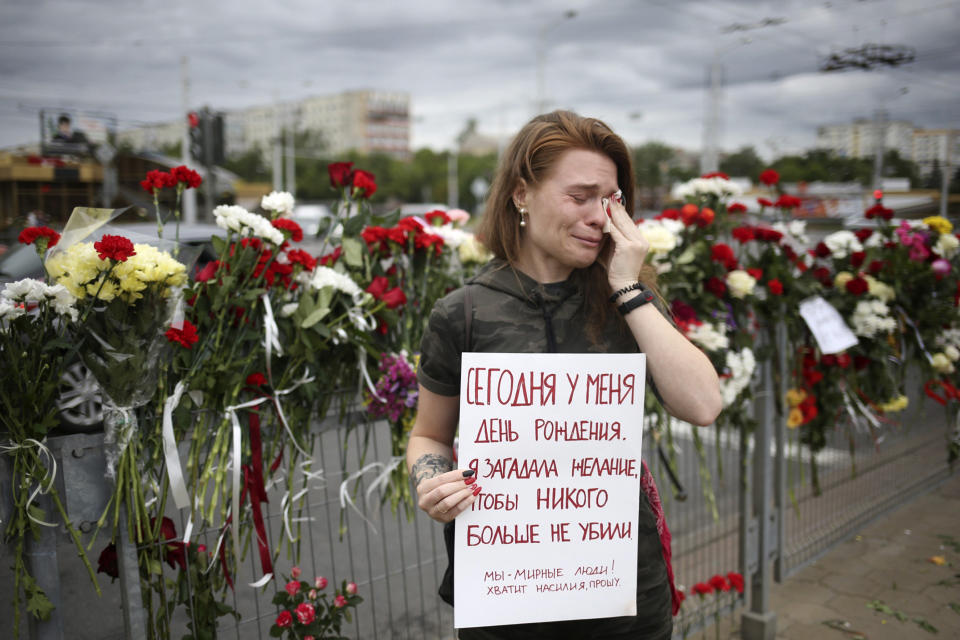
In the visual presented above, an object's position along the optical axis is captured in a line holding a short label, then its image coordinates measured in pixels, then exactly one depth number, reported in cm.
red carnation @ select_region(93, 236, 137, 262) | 170
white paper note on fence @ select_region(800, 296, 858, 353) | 340
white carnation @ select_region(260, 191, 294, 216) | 237
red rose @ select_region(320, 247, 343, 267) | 258
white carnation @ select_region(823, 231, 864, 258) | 378
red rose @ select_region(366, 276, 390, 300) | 247
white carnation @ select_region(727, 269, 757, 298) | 306
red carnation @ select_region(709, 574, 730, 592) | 306
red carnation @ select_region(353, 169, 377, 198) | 260
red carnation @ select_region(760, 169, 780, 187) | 357
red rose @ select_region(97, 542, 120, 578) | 196
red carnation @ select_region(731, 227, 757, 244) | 327
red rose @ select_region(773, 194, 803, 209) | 346
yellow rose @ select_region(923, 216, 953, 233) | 415
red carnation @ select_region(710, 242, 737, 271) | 303
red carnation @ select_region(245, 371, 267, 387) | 214
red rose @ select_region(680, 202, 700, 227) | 312
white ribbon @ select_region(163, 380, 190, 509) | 192
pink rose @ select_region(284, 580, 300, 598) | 225
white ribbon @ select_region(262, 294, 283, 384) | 213
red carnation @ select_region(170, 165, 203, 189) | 217
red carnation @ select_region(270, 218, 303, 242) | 232
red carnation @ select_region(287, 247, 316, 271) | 224
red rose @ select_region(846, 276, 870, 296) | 359
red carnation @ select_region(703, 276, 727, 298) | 304
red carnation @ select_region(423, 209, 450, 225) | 298
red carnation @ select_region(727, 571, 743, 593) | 318
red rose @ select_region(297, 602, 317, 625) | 217
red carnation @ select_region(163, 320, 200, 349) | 188
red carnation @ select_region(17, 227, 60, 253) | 193
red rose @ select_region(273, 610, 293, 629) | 219
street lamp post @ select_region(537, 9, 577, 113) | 2769
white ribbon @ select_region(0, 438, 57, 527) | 173
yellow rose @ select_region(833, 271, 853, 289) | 369
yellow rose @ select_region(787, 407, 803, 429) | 348
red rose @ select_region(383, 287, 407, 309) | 245
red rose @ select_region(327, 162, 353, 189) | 255
